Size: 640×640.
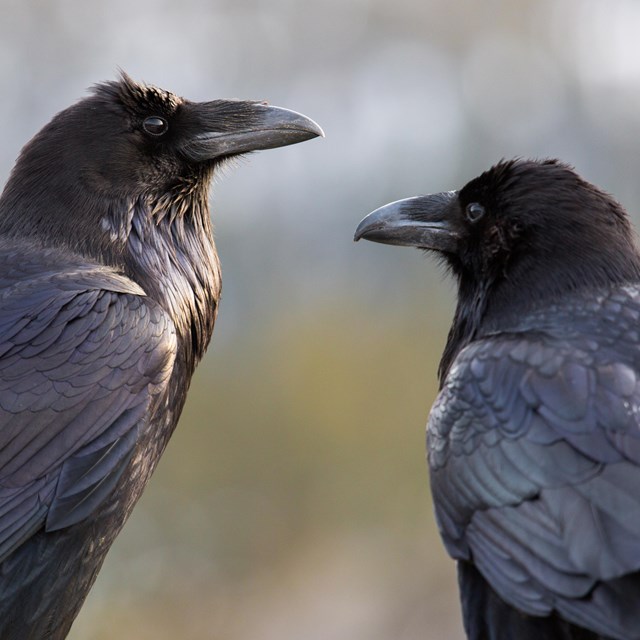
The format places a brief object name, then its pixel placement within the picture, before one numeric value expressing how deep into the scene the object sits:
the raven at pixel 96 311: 8.81
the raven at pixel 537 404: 7.59
